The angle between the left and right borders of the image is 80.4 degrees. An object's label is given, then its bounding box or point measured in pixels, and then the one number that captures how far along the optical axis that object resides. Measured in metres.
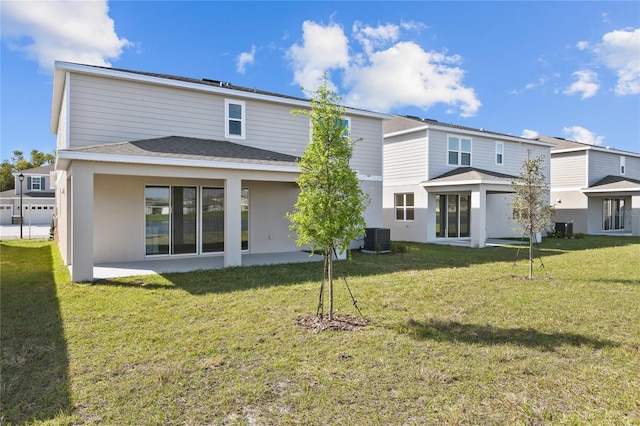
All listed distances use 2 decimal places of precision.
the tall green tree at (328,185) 5.82
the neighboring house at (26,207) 35.78
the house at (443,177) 18.06
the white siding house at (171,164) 9.18
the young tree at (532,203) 9.95
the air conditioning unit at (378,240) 14.28
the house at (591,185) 24.56
